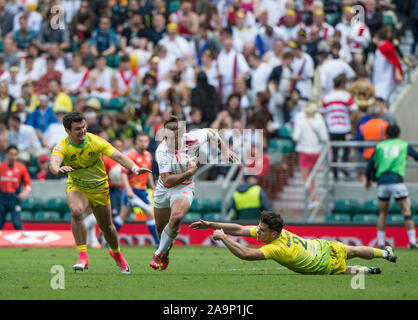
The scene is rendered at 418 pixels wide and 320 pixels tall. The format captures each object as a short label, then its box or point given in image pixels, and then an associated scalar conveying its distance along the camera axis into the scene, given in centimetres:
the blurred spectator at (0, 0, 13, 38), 2559
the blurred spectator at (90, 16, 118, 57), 2366
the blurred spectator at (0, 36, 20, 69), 2380
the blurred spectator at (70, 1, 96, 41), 2445
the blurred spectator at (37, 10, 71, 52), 2458
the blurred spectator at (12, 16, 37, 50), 2492
